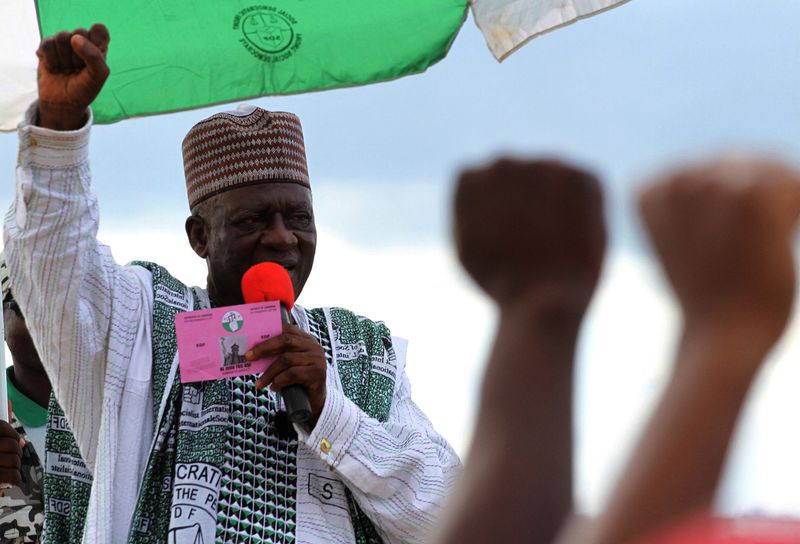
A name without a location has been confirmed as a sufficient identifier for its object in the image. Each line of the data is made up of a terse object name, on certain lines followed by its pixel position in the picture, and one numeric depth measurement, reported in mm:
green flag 7343
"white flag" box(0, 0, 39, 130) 7286
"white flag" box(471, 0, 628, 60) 6836
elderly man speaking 6057
